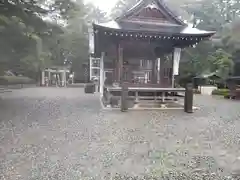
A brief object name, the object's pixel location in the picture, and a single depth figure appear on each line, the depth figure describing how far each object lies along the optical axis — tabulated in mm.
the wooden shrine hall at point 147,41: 6955
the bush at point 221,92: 11959
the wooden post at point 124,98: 6432
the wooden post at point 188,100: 6380
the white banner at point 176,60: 7947
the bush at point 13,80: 15514
